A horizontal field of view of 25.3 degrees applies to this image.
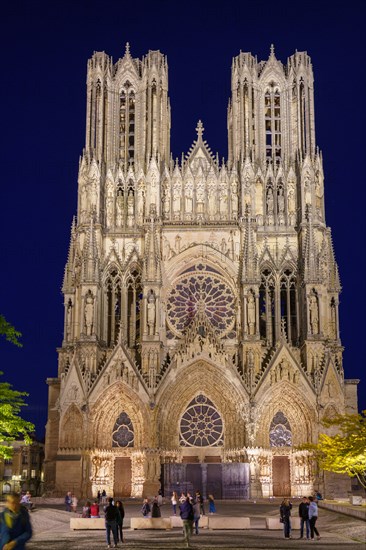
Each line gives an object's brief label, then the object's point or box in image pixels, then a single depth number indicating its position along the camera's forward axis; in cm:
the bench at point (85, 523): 2722
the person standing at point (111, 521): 2103
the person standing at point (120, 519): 2176
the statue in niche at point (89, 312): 4685
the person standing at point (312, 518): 2334
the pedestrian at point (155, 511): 2902
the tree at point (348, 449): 3225
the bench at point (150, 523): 2731
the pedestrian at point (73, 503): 3574
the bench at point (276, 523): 2727
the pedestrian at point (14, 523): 1059
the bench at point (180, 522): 2848
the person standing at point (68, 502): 3738
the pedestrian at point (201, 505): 3020
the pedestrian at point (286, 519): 2441
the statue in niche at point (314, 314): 4641
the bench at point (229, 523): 2688
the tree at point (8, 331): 2755
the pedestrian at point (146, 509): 3155
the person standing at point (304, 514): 2367
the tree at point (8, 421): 2806
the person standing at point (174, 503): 3484
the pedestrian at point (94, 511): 3095
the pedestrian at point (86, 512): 3089
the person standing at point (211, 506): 3342
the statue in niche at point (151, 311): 4688
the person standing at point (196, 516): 2478
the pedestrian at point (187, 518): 2128
